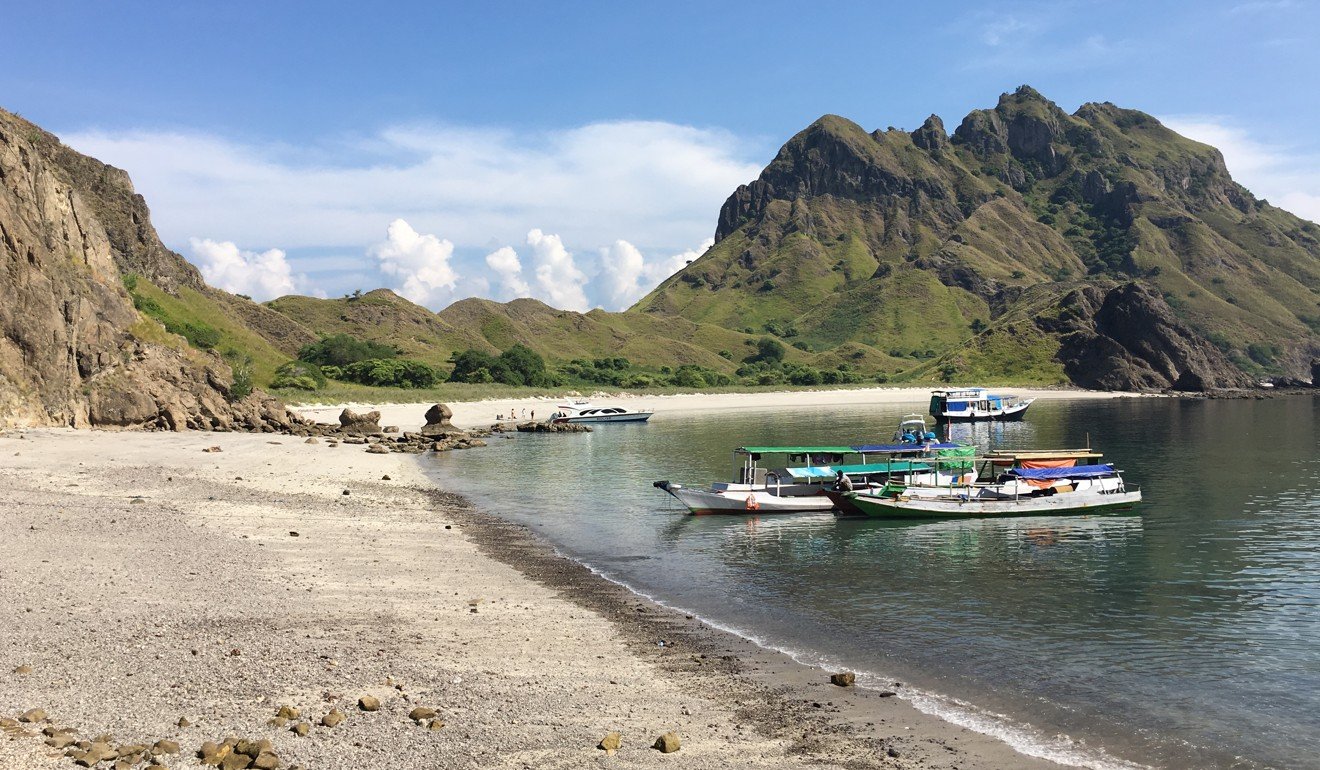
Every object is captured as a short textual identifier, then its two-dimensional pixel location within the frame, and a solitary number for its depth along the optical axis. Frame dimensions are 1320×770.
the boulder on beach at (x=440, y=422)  82.00
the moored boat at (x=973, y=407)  123.44
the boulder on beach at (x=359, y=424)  77.19
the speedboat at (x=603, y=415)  113.44
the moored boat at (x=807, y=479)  42.91
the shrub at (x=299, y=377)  113.94
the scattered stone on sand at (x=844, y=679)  16.88
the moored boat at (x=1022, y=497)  41.41
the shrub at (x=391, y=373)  136.75
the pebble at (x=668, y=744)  12.62
